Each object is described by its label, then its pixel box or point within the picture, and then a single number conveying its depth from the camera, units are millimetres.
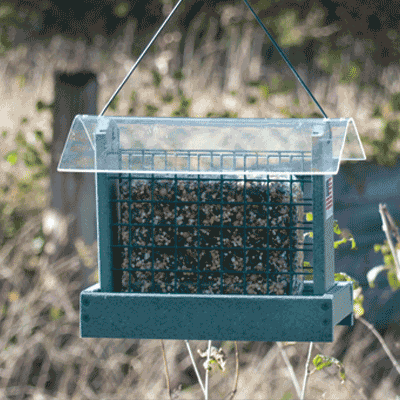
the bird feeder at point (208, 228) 3850
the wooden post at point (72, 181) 10891
